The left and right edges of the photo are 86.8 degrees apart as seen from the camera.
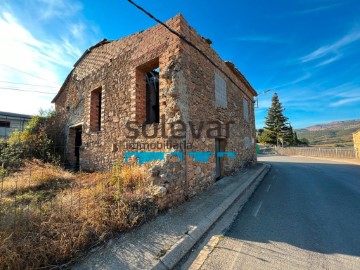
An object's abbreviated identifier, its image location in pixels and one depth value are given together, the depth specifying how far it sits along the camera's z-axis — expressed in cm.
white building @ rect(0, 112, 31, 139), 1828
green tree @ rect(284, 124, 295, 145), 4140
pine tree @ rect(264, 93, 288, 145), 4169
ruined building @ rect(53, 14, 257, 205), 591
